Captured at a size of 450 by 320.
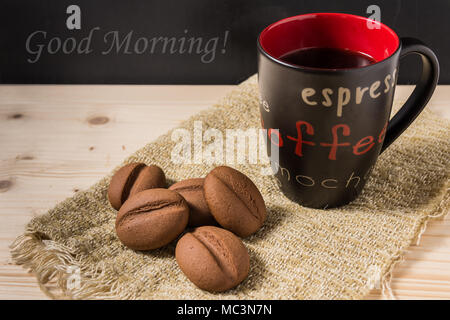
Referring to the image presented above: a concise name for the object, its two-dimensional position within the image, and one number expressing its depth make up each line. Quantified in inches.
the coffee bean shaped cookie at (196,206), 26.9
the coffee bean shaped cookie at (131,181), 28.2
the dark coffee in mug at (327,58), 27.3
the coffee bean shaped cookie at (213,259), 23.5
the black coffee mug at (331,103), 23.8
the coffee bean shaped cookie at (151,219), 25.3
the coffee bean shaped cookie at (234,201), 26.1
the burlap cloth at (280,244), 24.4
